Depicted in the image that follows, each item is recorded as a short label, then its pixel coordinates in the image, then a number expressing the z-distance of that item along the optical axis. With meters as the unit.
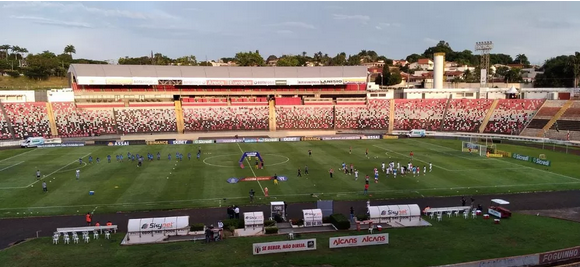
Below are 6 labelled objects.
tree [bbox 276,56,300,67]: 141.12
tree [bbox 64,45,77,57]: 149.38
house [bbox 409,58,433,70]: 186.75
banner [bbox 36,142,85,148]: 60.28
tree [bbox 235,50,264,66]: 134.62
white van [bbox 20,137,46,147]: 58.94
